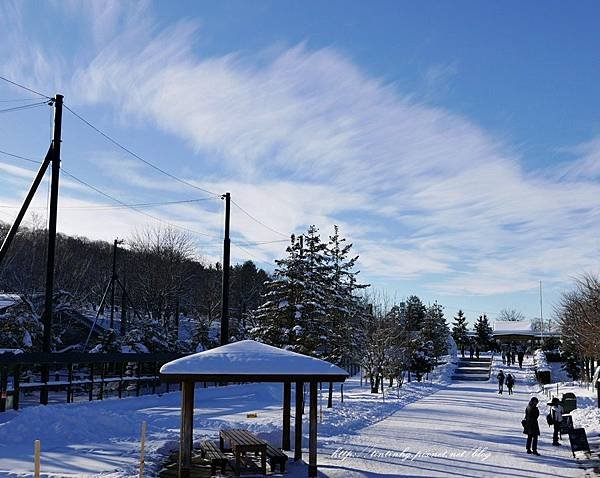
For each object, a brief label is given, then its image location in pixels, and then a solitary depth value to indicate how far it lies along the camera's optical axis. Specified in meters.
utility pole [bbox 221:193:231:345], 34.78
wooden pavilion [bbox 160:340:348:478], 12.04
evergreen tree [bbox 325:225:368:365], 32.12
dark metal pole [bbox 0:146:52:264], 23.34
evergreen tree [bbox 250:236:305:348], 31.86
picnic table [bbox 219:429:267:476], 12.88
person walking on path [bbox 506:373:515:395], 40.88
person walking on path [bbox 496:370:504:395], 40.39
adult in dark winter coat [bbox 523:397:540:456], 16.42
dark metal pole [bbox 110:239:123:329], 46.49
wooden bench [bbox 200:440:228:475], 12.88
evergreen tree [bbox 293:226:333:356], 30.67
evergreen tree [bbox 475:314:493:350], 93.75
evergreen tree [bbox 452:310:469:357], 96.75
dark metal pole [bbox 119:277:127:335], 50.47
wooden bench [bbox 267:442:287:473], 13.05
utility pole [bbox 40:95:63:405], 24.05
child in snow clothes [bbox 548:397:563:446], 18.09
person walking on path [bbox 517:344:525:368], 70.50
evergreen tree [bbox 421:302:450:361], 67.62
